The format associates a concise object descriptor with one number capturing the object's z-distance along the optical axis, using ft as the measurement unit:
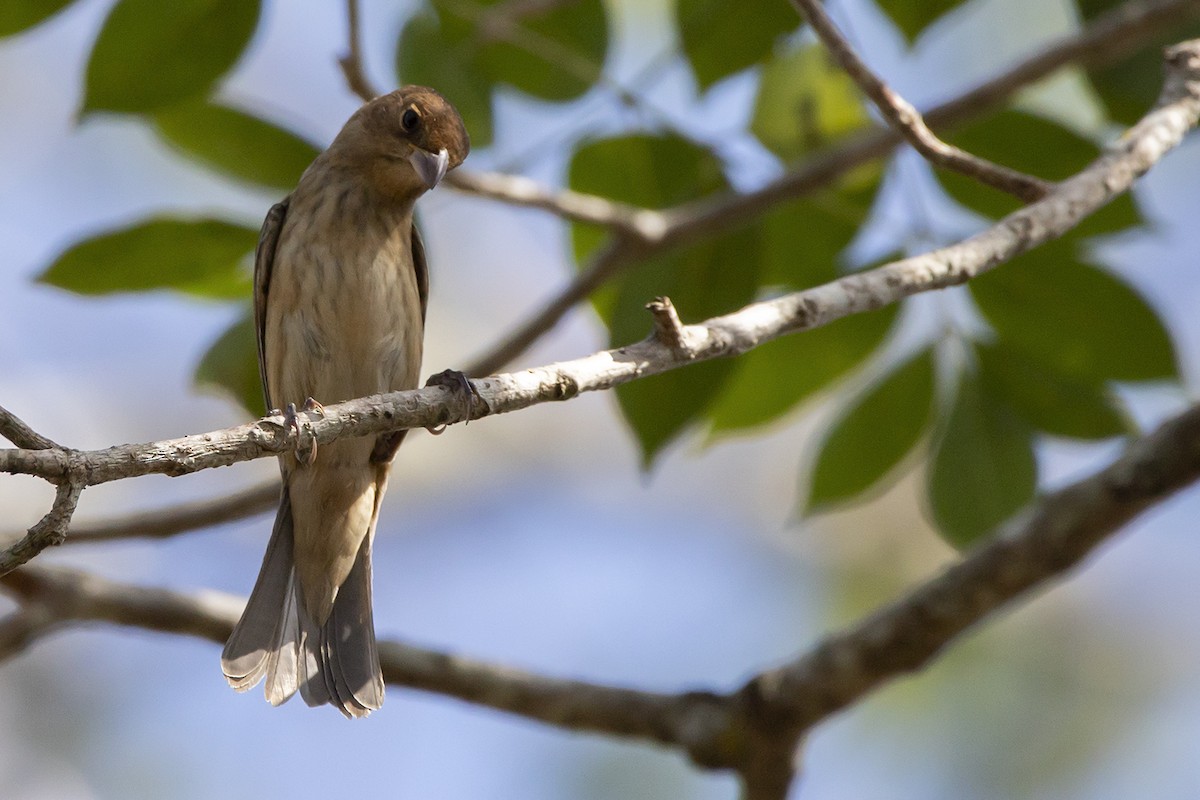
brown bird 22.85
